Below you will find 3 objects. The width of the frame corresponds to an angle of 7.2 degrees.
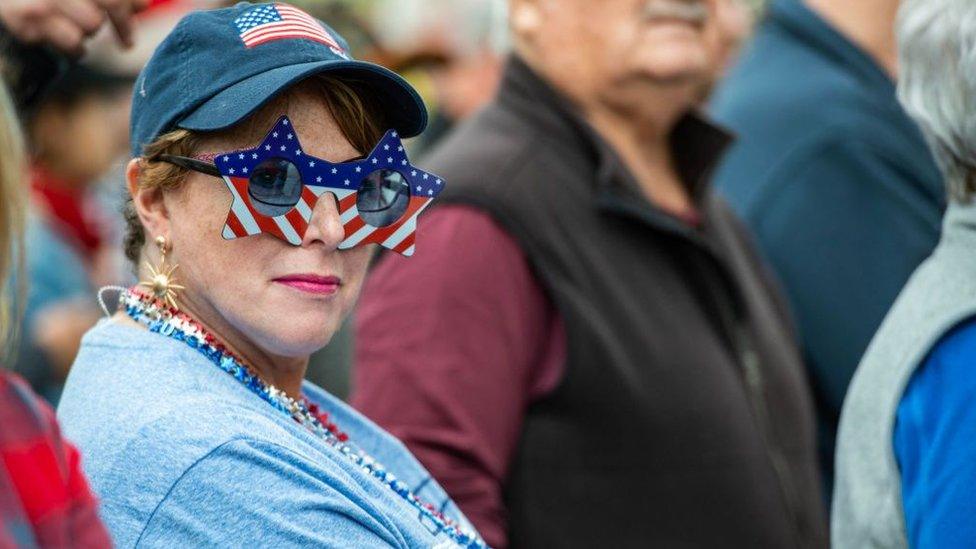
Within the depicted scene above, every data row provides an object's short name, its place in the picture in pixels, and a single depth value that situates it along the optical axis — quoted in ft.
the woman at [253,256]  17.91
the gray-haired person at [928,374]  18.49
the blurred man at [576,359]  19.75
